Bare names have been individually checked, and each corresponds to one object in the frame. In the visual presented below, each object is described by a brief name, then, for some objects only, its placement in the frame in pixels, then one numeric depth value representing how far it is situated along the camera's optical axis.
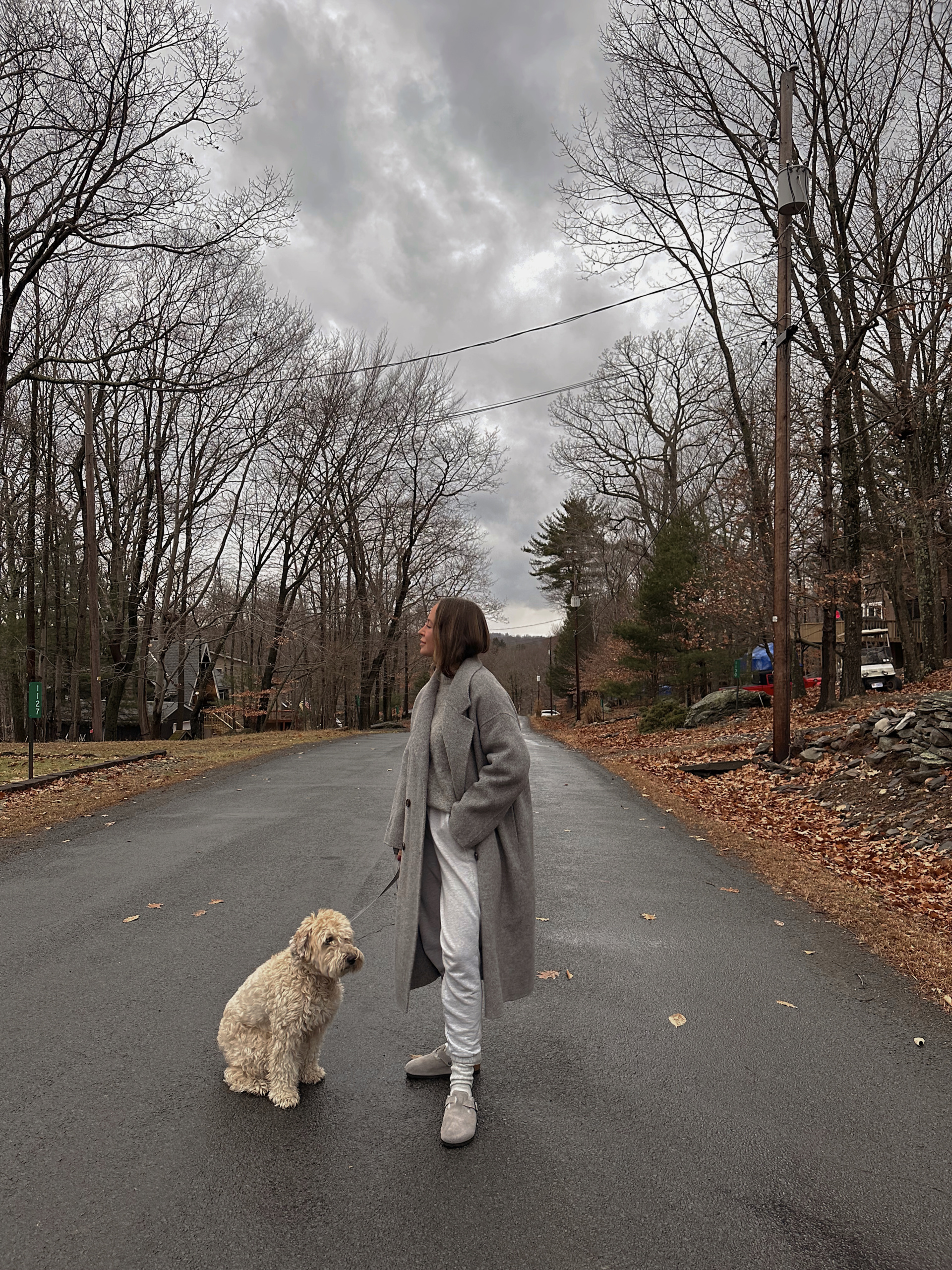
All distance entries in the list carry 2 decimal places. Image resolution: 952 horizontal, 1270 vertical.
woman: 3.18
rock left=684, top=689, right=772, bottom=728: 22.58
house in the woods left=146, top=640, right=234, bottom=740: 28.75
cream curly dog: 3.13
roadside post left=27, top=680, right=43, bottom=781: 11.32
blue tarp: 29.82
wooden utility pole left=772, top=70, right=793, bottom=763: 12.08
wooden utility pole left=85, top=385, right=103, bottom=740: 20.97
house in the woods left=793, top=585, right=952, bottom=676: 33.50
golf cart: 27.89
